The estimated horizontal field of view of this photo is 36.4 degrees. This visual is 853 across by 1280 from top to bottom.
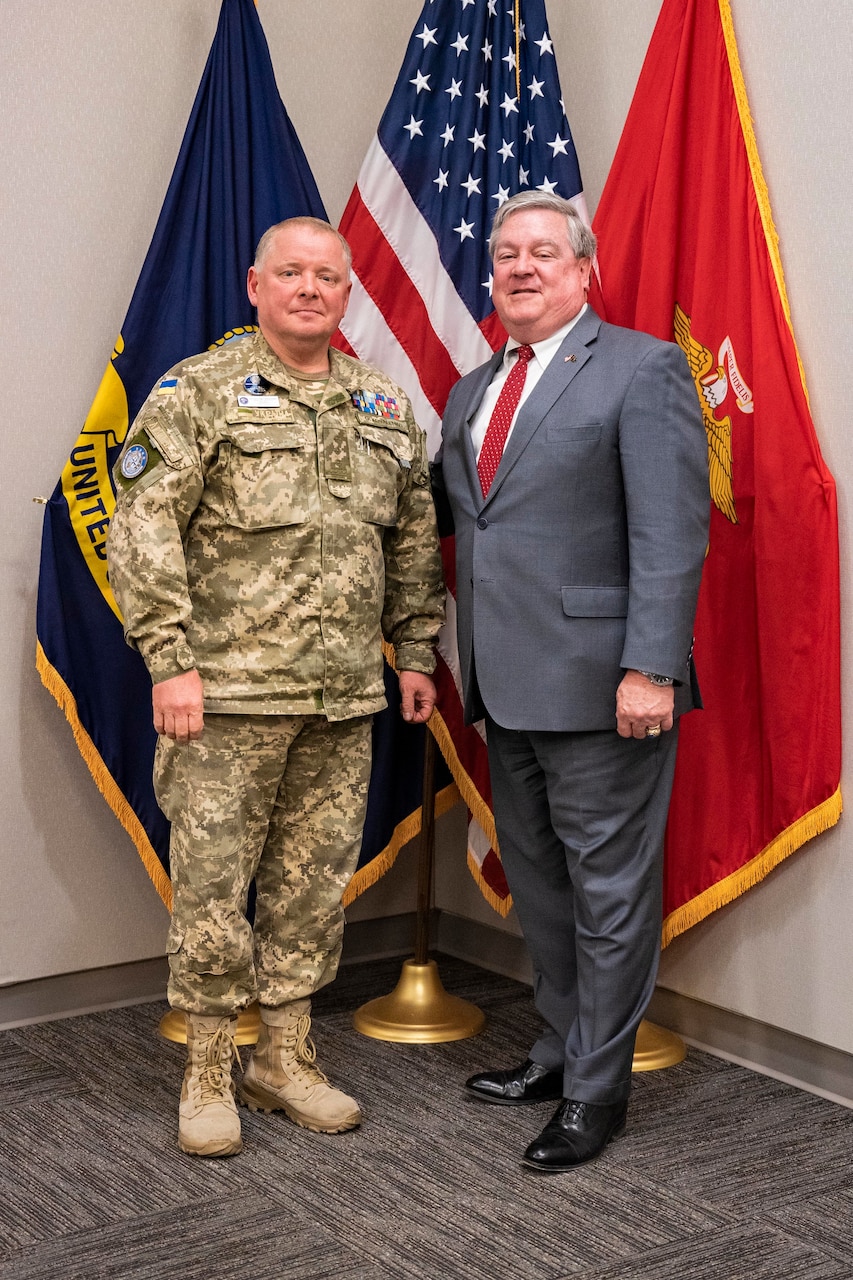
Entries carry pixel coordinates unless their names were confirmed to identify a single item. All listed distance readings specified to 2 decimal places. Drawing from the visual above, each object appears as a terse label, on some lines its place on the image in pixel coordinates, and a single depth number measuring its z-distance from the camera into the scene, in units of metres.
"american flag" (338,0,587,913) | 3.02
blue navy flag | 2.86
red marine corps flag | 2.54
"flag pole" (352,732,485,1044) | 2.93
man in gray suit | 2.26
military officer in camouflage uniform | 2.29
